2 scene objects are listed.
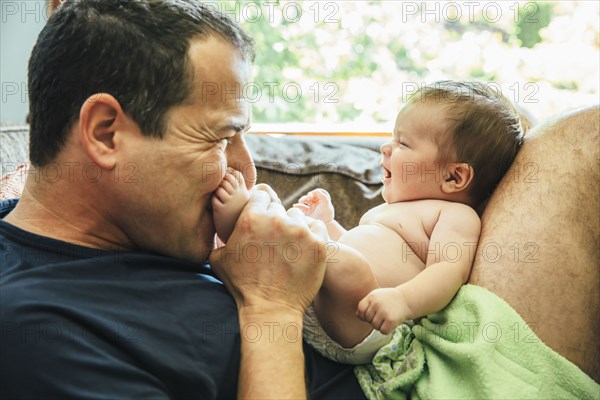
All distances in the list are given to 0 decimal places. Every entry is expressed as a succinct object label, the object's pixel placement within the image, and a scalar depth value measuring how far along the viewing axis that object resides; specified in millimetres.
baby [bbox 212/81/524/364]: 1184
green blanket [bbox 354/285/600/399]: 1100
